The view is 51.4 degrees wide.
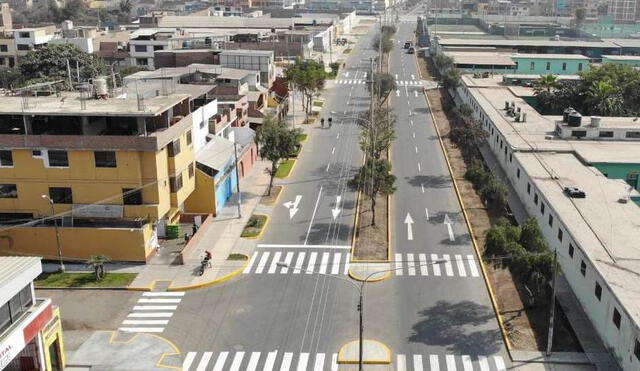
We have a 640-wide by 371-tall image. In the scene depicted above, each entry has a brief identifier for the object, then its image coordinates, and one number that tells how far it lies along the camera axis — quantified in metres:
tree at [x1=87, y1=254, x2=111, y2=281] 42.25
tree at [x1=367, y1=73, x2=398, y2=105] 92.96
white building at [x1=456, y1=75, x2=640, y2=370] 32.81
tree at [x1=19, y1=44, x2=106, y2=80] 99.75
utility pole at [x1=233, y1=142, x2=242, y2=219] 53.19
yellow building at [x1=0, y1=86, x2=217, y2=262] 43.88
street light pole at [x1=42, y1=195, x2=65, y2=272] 44.00
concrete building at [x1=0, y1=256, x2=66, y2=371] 28.52
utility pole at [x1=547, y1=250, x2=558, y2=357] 32.50
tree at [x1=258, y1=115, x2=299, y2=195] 56.31
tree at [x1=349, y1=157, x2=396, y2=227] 50.91
